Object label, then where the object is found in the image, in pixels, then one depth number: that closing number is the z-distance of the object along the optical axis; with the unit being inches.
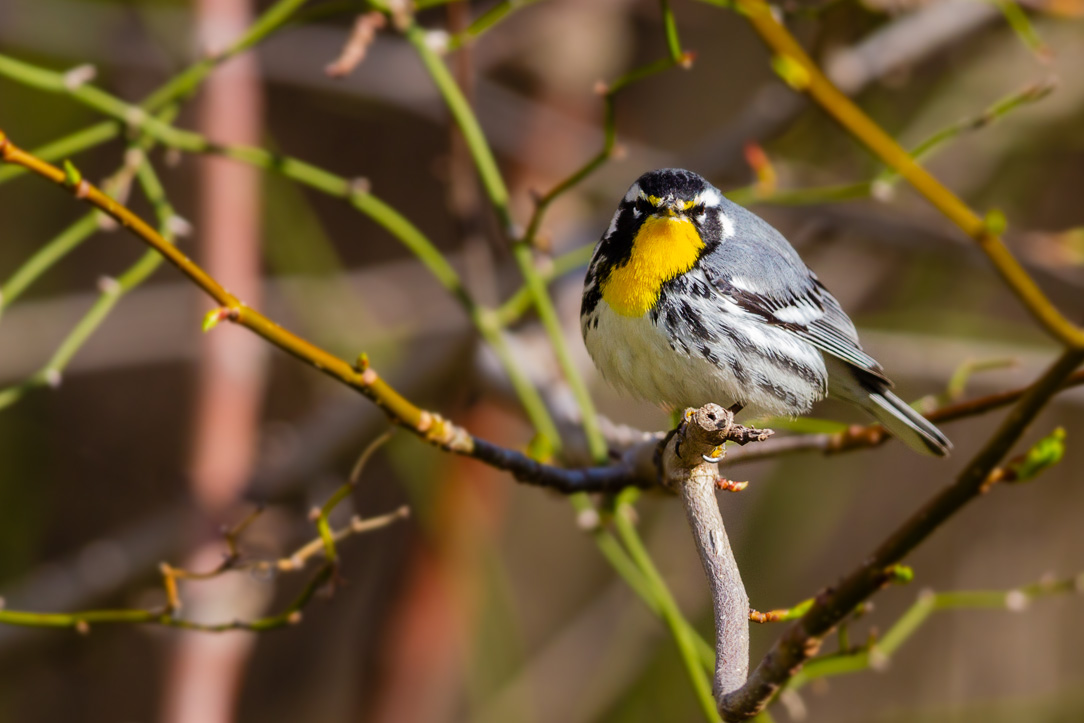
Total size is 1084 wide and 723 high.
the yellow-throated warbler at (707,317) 151.1
